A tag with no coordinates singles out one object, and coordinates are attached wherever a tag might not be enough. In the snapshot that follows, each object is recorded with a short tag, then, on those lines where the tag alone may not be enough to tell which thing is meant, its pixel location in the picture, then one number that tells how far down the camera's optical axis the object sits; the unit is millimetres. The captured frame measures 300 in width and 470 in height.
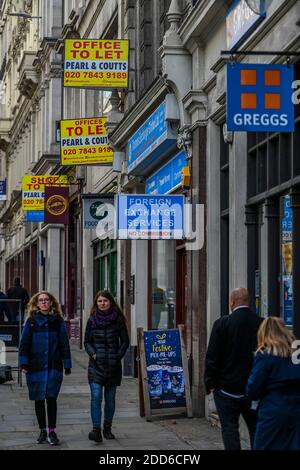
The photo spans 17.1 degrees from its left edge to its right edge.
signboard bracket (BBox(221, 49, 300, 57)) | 9934
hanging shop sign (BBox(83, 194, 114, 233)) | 23703
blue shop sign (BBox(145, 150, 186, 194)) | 16453
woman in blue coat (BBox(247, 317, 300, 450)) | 7613
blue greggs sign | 9703
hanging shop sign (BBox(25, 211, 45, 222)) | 32719
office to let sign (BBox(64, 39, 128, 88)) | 20016
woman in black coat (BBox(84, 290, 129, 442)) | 12000
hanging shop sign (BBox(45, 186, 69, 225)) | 30469
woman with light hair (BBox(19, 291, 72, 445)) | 11773
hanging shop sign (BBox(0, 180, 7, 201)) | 48000
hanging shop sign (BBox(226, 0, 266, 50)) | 10250
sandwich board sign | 13641
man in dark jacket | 9180
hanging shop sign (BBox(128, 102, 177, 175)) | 16188
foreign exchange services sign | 14797
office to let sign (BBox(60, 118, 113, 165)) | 23047
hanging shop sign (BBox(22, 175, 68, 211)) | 32375
